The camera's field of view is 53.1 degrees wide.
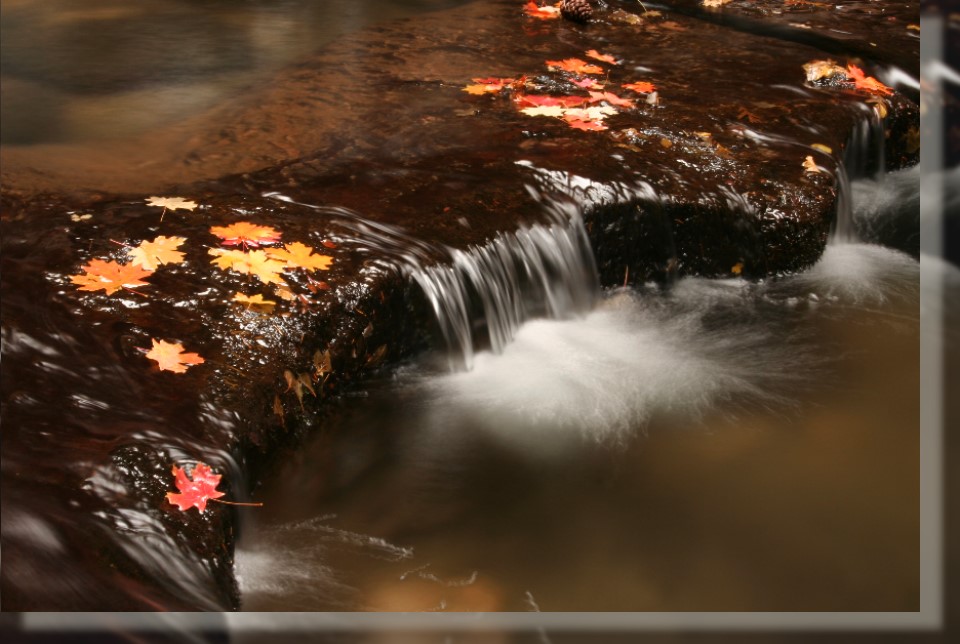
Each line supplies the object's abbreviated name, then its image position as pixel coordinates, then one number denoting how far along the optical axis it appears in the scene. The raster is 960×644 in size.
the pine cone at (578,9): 7.07
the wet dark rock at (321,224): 2.50
